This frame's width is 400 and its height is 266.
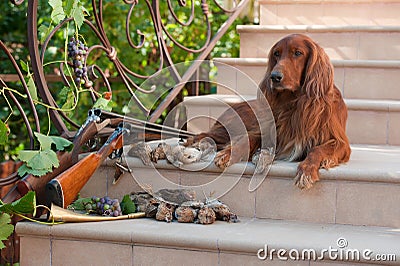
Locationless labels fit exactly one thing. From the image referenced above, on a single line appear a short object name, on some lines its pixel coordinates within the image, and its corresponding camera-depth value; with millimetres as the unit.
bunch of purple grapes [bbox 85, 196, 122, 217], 4425
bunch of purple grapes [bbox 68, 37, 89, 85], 4679
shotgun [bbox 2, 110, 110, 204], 4179
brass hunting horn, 4163
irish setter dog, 4622
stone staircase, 3896
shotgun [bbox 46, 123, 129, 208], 4104
